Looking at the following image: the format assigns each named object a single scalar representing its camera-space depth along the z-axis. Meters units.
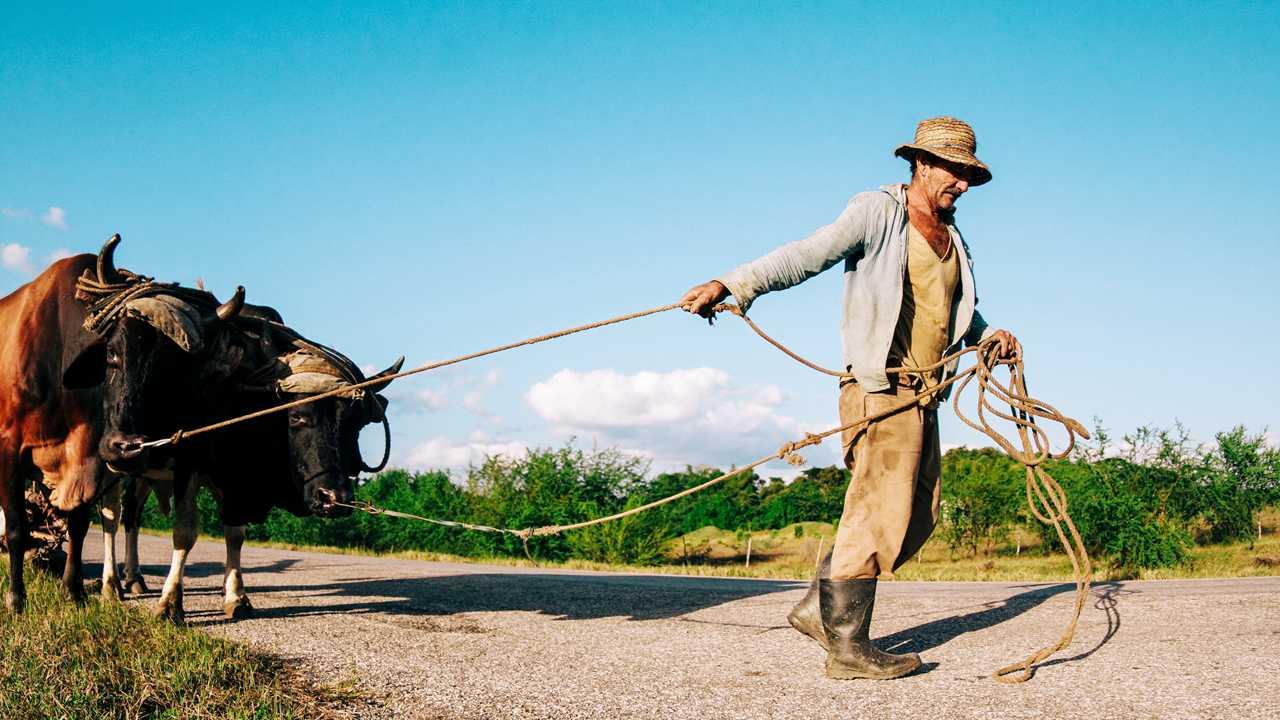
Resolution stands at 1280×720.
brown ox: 7.21
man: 5.19
